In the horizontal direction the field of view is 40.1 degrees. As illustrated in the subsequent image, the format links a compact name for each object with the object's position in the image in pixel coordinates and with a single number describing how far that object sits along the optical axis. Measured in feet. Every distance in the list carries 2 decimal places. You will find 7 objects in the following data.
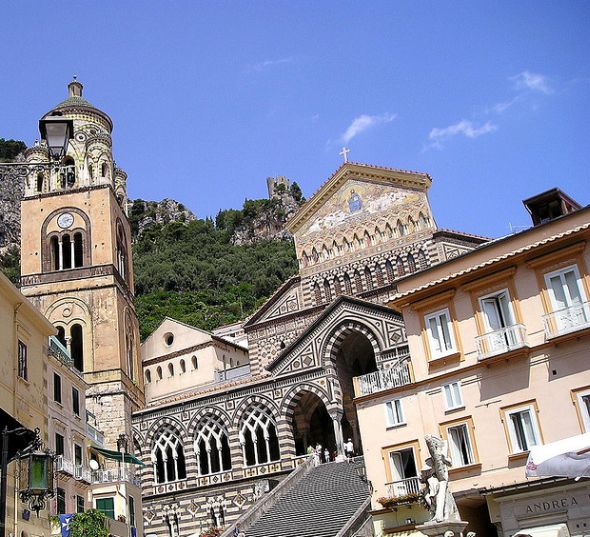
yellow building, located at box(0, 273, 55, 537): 71.92
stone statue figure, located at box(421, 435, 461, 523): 43.70
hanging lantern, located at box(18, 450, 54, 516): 34.86
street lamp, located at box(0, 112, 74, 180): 35.53
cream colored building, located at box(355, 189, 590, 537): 62.54
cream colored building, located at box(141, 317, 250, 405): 153.48
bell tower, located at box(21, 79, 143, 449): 124.16
